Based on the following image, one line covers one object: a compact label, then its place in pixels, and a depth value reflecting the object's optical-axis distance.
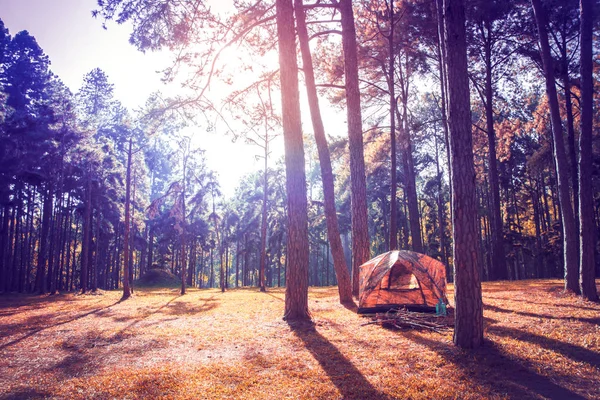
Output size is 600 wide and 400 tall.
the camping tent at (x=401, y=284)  9.36
